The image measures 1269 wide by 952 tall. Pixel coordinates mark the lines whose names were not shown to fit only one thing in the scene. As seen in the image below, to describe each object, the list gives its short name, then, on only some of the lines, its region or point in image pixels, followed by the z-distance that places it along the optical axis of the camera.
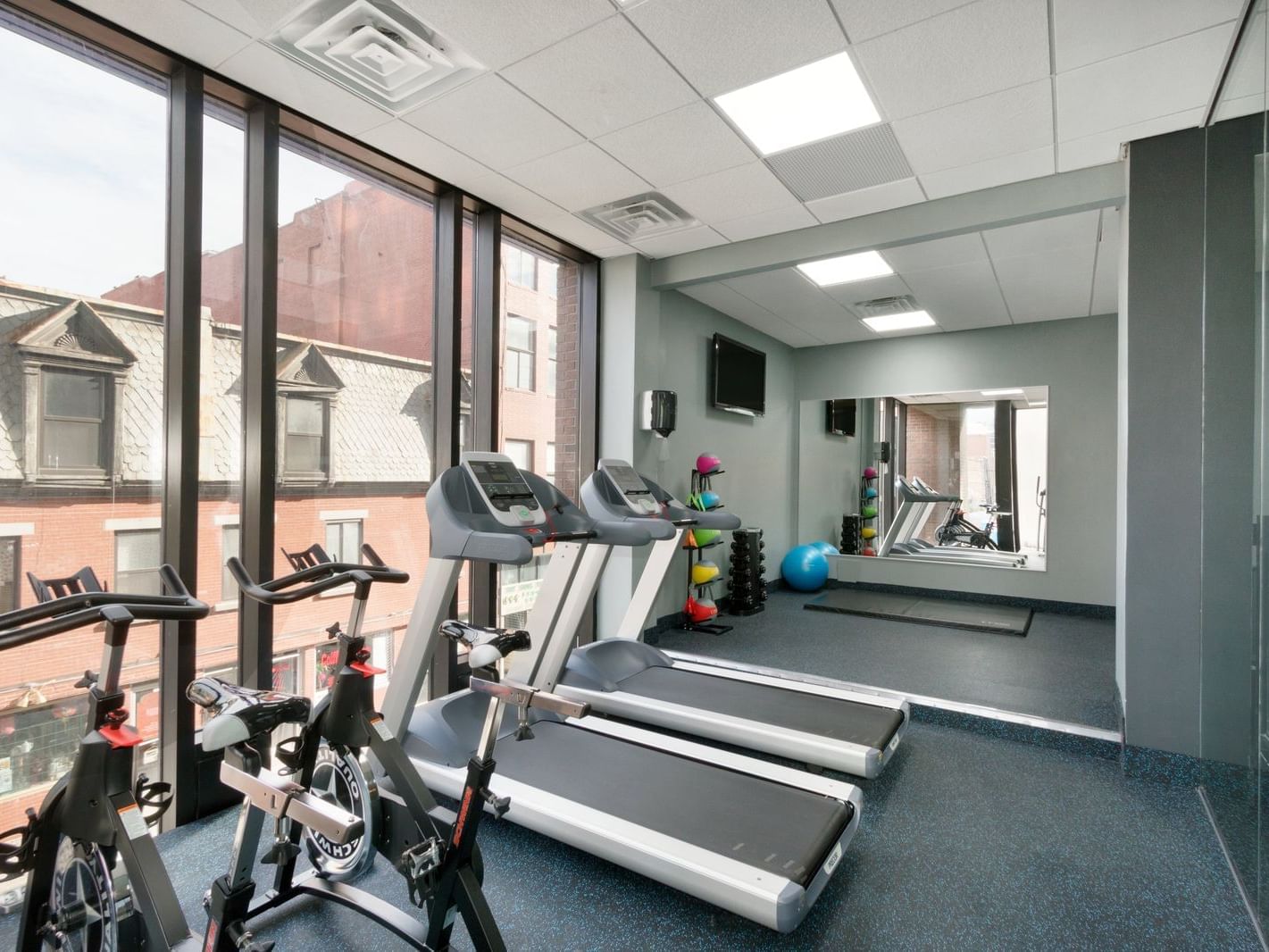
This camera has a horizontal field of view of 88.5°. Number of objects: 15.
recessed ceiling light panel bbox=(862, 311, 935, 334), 6.00
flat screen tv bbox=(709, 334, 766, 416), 5.85
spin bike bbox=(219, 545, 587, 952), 1.58
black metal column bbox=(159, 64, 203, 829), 2.51
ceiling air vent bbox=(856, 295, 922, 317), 5.54
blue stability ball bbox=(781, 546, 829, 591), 6.77
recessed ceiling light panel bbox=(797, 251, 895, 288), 4.58
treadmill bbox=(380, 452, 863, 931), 1.91
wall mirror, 6.22
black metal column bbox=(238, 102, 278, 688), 2.75
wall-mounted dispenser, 4.70
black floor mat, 5.42
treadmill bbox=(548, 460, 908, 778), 2.87
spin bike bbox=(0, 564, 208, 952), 1.39
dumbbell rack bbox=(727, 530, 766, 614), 5.78
